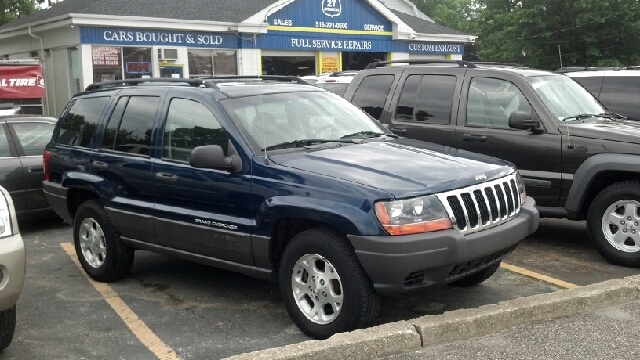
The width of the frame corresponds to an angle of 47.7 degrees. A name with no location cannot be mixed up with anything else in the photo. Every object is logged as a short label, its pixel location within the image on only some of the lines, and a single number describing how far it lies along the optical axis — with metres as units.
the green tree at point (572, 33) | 31.17
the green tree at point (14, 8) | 31.28
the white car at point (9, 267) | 4.37
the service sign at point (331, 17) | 24.98
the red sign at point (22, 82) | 18.55
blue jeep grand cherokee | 4.55
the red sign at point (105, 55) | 20.38
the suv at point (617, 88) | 8.89
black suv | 6.68
